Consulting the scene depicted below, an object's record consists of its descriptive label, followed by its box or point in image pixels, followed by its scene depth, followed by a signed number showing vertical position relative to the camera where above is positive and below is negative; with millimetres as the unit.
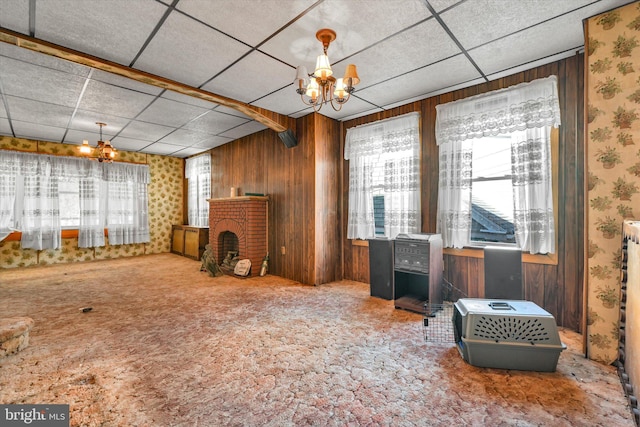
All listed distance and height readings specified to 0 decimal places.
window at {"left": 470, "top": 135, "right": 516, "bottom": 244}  3209 +234
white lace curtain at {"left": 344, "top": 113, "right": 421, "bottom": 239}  3775 +554
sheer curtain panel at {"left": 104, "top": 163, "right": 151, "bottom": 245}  6598 +252
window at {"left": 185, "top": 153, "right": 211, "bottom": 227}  6773 +624
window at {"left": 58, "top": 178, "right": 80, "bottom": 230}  6134 +231
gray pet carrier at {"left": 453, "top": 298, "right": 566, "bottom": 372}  1907 -870
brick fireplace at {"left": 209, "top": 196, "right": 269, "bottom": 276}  4875 -193
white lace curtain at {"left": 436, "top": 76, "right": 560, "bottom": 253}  2791 +648
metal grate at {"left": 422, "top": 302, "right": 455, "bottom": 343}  2514 -1106
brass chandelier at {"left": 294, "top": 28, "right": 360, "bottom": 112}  2070 +1013
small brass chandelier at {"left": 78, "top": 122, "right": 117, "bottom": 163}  4676 +1045
